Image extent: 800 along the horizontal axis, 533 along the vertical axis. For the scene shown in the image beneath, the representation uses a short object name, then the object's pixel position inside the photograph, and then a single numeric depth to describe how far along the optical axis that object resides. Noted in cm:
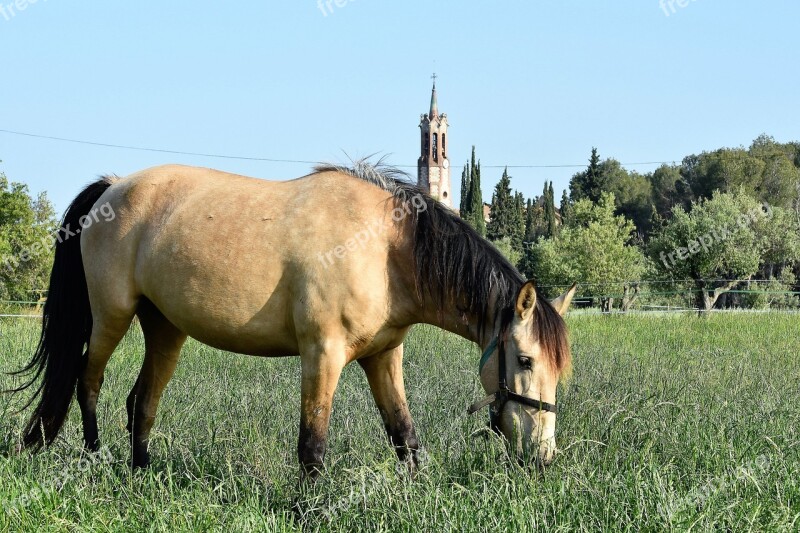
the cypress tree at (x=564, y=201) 8170
